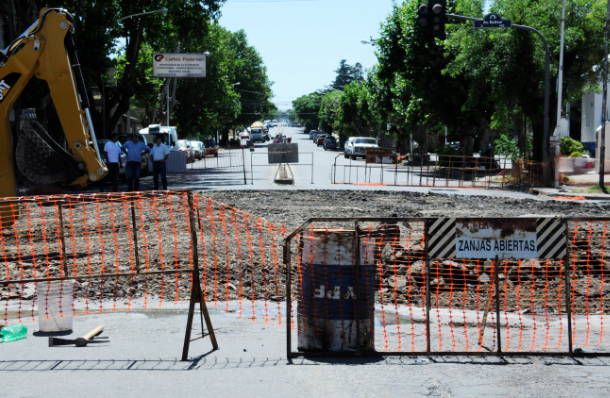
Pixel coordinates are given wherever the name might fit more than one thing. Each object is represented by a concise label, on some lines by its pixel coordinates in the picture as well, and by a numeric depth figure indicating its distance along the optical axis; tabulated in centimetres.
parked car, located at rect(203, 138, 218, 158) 8120
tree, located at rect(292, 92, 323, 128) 17975
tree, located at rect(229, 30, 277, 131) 11038
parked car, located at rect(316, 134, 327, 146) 9844
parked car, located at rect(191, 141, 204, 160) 4654
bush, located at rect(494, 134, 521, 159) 3882
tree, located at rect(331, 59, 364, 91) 16450
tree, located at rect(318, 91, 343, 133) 11246
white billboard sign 4103
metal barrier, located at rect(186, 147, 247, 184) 3638
